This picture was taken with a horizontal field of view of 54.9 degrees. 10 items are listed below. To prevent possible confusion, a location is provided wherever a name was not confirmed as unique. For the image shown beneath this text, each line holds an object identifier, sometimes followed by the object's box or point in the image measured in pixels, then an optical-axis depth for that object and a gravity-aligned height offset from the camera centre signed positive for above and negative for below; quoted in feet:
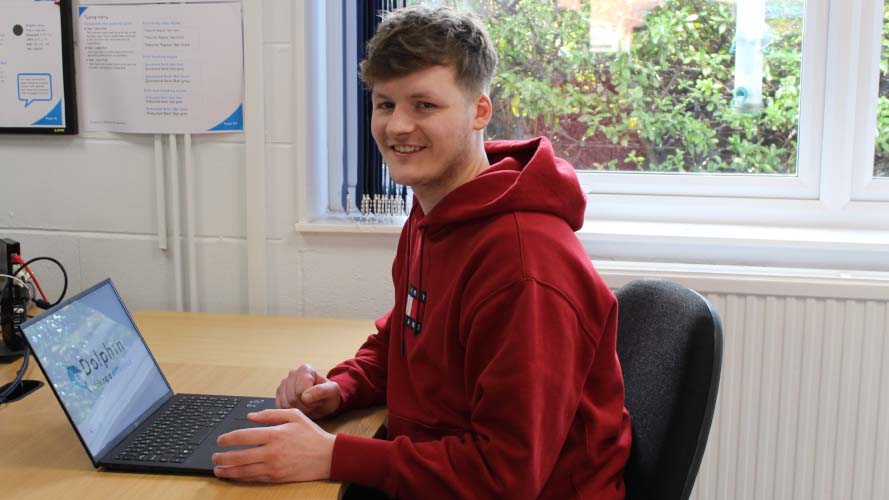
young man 3.58 -0.99
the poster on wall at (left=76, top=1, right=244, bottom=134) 6.88 +0.29
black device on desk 5.50 -1.36
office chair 3.75 -1.30
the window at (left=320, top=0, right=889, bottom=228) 6.94 +0.01
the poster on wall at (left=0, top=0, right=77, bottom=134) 7.16 +0.29
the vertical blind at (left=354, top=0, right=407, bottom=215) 6.75 -0.48
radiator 6.27 -2.03
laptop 3.88 -1.44
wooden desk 3.69 -1.65
